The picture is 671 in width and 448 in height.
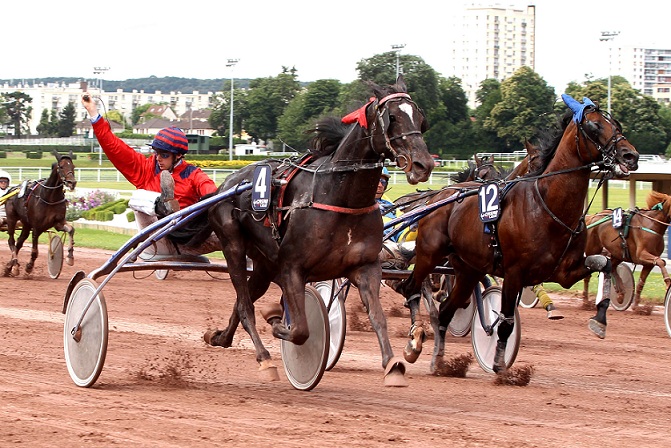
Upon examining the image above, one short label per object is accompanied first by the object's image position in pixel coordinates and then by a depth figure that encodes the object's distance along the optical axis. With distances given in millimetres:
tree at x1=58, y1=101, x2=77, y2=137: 114812
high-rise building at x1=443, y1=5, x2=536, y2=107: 185250
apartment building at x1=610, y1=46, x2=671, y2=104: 178875
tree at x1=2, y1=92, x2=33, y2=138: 122500
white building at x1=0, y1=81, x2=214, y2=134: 176525
